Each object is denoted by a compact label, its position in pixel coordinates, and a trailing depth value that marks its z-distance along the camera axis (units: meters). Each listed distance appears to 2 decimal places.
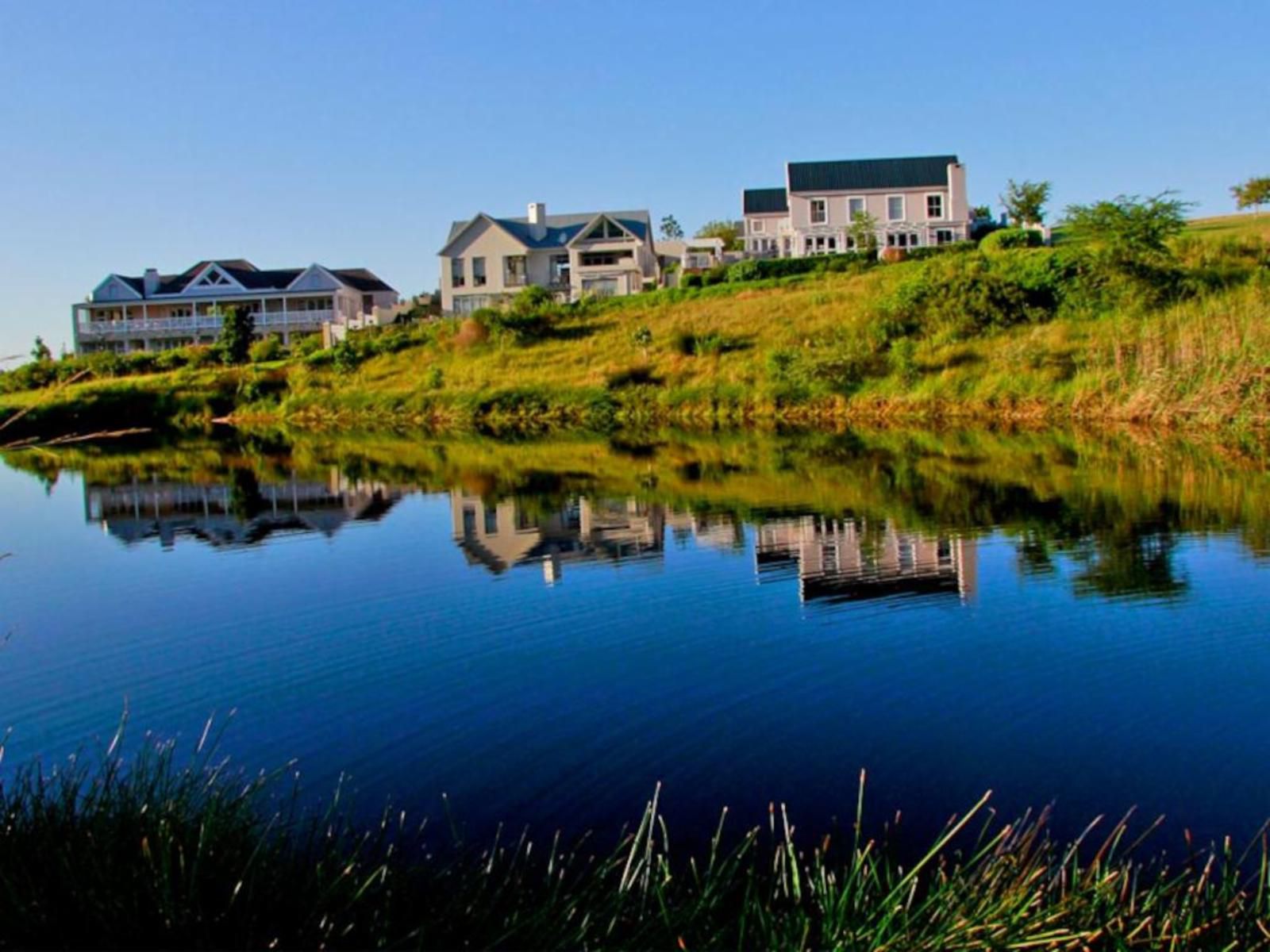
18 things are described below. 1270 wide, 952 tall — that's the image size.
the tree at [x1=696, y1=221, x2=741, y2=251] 91.10
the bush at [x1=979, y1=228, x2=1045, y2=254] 56.44
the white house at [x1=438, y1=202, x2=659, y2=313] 71.06
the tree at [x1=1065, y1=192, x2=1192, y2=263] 41.88
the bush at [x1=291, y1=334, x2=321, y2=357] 60.58
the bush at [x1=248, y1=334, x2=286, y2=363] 63.69
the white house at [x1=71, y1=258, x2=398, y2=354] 80.44
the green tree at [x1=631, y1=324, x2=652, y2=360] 49.78
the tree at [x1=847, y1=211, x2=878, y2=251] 66.81
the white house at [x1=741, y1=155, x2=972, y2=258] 69.69
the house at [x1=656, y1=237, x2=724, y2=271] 71.62
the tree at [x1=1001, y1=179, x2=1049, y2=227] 73.62
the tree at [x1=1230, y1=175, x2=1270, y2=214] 75.00
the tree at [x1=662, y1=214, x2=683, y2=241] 119.81
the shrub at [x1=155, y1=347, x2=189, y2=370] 64.06
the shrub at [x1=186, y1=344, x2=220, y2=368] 63.50
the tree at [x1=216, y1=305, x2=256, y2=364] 63.63
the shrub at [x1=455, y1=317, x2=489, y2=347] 55.19
